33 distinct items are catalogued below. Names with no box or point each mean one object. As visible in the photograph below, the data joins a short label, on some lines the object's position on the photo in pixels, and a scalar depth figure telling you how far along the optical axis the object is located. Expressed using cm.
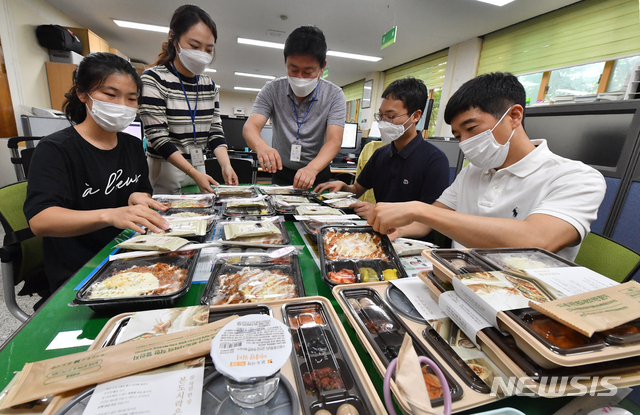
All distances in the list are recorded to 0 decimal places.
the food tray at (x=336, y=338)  42
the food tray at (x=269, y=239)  101
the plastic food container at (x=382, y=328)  46
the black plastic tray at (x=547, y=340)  39
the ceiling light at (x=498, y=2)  377
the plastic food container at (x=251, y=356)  36
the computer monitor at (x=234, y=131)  468
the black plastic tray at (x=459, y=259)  62
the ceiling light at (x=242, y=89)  1345
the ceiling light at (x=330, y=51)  660
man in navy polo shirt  182
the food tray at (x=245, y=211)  129
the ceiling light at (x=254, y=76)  1036
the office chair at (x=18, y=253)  109
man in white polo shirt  93
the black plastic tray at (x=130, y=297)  63
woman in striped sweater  169
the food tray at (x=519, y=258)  66
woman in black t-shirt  98
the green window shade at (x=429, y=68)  640
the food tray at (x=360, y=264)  84
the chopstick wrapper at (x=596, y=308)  40
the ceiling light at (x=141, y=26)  590
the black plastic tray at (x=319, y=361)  42
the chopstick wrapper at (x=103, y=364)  38
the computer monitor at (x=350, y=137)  532
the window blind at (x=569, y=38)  343
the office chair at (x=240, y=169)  326
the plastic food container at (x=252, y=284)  70
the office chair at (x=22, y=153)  230
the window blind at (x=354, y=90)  1012
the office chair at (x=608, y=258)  97
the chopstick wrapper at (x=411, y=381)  38
